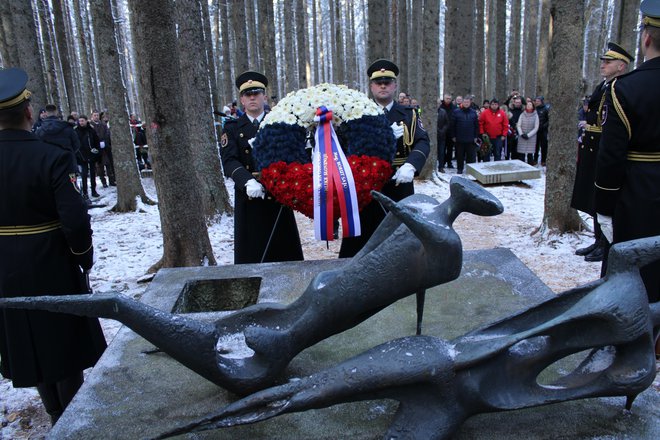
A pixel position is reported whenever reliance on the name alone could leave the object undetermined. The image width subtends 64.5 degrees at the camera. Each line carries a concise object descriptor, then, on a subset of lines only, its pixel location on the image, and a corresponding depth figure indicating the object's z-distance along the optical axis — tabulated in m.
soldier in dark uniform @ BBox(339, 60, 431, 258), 4.54
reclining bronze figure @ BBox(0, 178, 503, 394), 1.88
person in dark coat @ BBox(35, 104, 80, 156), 5.94
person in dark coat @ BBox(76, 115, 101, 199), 11.22
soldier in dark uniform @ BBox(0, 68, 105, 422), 2.76
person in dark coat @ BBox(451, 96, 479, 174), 12.13
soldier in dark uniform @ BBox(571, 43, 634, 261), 4.94
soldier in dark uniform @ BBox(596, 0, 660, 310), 3.23
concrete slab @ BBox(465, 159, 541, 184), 10.25
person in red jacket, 13.03
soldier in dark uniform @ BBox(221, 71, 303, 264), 4.52
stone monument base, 1.91
